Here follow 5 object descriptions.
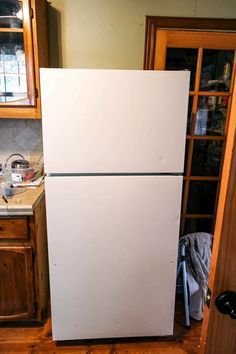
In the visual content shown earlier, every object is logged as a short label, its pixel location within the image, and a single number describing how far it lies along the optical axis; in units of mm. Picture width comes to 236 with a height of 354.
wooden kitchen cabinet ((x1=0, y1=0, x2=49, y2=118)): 1537
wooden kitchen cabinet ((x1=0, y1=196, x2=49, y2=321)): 1545
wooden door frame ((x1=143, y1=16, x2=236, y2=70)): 1788
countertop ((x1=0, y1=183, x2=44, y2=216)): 1479
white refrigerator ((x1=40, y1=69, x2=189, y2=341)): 1268
